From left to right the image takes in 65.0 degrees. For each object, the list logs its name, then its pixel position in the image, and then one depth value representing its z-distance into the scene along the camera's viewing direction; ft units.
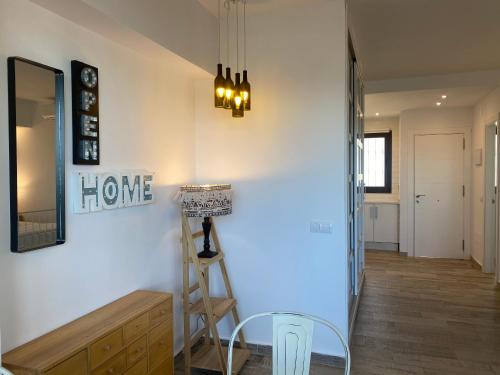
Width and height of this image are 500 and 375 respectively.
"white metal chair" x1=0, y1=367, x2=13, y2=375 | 3.97
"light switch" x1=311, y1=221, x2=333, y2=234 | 9.75
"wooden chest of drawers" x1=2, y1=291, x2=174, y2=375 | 5.36
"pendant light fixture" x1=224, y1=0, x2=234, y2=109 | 8.94
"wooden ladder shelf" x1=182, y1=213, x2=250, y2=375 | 8.88
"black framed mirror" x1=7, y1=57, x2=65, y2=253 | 5.59
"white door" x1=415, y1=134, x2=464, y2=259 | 20.89
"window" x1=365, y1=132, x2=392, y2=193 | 23.93
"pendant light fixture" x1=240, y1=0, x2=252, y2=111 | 9.34
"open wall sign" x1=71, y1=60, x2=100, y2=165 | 6.68
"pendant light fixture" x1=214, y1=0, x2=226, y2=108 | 8.90
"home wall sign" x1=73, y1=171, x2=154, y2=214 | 6.82
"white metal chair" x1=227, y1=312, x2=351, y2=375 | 5.26
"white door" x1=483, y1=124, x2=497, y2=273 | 17.66
